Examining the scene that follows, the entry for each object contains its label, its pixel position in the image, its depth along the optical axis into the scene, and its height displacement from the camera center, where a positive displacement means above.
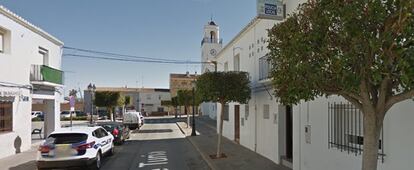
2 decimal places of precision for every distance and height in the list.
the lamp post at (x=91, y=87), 27.74 +0.66
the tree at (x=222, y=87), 12.44 +0.29
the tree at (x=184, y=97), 32.84 -0.25
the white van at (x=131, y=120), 28.50 -2.24
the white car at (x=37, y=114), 44.15 -2.67
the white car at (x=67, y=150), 9.41 -1.64
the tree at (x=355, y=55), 3.32 +0.45
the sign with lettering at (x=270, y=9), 8.37 +2.30
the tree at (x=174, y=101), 42.60 -0.87
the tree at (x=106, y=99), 33.09 -0.45
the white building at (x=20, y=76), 13.20 +0.88
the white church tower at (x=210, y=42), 44.98 +7.52
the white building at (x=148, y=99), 68.94 -1.04
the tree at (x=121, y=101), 33.84 -0.70
